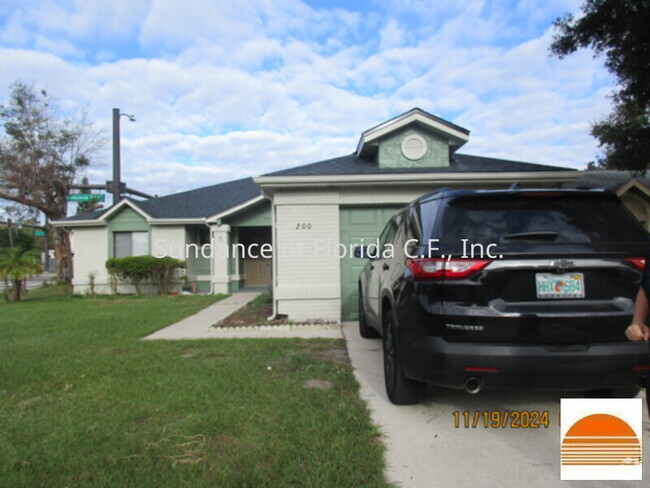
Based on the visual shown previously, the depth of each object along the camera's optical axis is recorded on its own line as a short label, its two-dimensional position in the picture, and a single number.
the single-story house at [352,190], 7.54
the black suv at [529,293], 2.64
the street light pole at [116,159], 16.80
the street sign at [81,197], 16.83
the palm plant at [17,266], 12.60
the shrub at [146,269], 14.16
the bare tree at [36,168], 18.70
